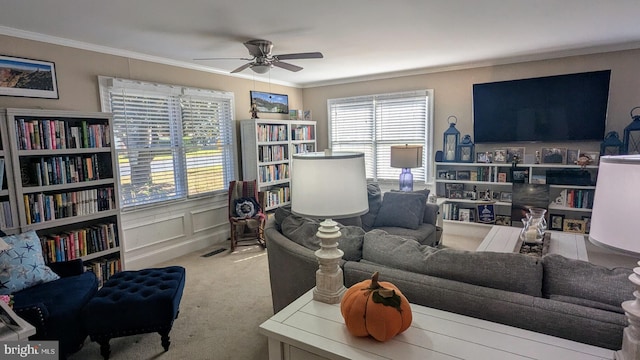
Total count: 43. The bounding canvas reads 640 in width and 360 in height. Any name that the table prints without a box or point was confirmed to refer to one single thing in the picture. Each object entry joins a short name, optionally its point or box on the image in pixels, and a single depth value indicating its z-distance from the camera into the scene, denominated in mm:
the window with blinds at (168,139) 3587
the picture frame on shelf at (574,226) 4016
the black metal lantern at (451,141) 4777
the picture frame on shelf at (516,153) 4406
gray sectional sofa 1185
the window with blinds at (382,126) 5082
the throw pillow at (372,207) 3738
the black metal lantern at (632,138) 3682
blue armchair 1899
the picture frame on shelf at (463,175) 4695
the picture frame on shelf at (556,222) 4137
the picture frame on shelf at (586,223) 3985
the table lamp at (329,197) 1464
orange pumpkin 1165
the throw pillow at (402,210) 3607
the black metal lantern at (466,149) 4676
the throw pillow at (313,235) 1813
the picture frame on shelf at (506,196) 4434
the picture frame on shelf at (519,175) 4250
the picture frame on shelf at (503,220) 4492
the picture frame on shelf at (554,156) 4172
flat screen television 3898
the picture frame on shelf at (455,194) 4738
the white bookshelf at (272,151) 4738
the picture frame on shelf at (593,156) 3943
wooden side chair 4309
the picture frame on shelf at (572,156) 4094
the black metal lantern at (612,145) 3787
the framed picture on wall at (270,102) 5137
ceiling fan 3182
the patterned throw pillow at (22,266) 2203
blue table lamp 4461
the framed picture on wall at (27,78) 2771
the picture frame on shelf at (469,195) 4664
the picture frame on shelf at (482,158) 4574
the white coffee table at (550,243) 2693
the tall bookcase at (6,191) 2525
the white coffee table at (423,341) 1109
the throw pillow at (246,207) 4375
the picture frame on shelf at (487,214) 4523
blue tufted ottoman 2078
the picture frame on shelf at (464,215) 4680
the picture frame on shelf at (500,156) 4484
